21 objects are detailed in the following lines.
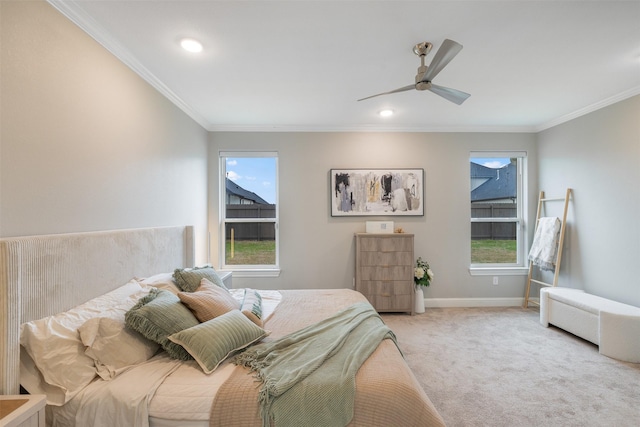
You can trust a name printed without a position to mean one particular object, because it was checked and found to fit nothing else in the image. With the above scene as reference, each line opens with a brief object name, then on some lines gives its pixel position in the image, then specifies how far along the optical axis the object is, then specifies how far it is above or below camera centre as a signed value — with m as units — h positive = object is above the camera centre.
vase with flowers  3.95 -0.94
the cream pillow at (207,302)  1.78 -0.58
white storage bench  2.64 -1.10
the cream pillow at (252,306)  1.98 -0.73
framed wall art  4.20 +0.30
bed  1.22 -0.80
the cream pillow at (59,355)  1.28 -0.65
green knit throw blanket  1.26 -0.78
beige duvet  1.26 -0.85
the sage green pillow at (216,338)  1.48 -0.69
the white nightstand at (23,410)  1.02 -0.73
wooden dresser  3.87 -0.80
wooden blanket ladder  3.69 -0.45
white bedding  1.25 -0.84
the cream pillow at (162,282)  2.06 -0.51
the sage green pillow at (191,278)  2.19 -0.51
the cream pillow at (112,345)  1.40 -0.67
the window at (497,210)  4.40 +0.04
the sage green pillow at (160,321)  1.54 -0.59
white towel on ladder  3.76 -0.42
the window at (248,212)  4.29 +0.02
